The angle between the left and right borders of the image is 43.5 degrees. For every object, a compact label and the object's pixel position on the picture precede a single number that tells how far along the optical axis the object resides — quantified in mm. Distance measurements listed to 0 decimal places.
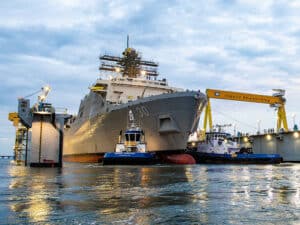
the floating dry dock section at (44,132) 33812
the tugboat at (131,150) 35969
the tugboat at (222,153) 49938
